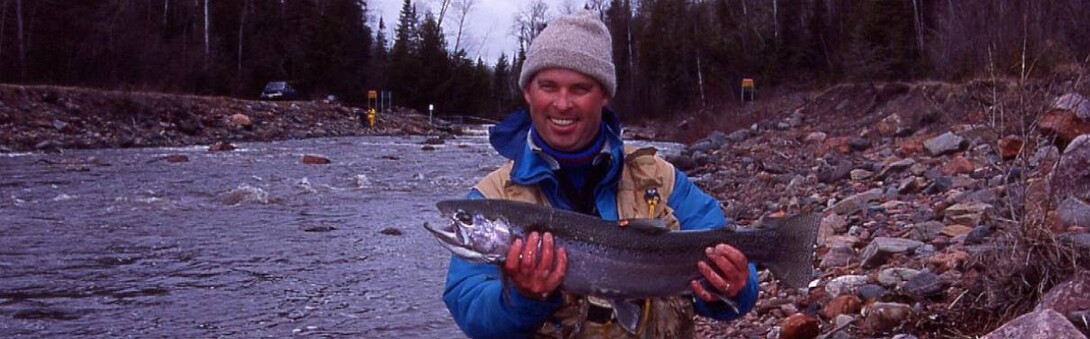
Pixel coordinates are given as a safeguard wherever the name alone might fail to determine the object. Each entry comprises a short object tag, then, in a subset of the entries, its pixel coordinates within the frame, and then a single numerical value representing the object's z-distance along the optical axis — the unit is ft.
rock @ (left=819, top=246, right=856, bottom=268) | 27.30
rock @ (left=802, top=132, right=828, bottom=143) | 80.79
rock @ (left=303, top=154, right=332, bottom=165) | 81.30
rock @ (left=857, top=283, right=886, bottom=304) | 22.16
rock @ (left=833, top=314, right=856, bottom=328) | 21.21
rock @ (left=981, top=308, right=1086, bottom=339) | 15.12
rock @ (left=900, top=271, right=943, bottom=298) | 21.24
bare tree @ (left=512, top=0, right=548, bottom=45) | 328.99
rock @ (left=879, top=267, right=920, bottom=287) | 22.71
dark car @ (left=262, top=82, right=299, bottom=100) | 188.34
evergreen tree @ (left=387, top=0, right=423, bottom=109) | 241.76
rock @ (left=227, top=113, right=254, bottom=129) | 123.34
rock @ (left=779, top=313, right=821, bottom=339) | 21.21
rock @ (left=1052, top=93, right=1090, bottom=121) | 32.24
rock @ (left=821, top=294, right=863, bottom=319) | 22.15
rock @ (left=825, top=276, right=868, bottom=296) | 23.32
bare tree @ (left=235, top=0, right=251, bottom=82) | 201.57
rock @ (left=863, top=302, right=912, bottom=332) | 20.07
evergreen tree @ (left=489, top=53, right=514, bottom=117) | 321.93
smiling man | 10.61
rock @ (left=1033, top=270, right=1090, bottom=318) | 17.35
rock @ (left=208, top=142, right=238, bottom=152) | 94.24
